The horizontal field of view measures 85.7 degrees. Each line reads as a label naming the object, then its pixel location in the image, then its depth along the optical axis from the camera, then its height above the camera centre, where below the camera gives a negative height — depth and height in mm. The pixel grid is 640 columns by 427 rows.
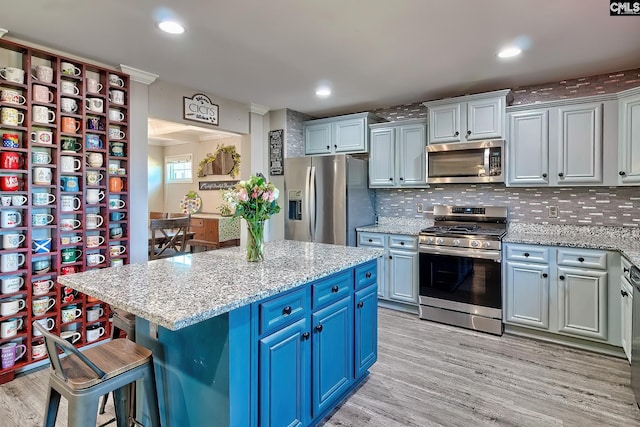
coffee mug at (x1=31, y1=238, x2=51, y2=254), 2567 -264
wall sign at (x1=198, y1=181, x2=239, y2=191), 6538 +494
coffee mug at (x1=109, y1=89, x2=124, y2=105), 2949 +982
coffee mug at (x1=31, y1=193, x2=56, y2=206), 2549 +90
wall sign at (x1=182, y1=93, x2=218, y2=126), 3580 +1085
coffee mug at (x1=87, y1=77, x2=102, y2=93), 2792 +1021
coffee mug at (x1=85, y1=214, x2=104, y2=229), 2840 -87
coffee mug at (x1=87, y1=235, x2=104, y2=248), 2857 -254
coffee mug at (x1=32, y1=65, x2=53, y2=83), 2545 +1018
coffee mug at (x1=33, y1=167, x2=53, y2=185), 2545 +259
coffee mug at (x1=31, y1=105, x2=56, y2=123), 2521 +717
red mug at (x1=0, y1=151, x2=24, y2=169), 2391 +354
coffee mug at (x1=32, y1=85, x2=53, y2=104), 2523 +865
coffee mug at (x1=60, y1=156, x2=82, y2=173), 2669 +365
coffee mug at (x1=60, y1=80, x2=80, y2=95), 2670 +961
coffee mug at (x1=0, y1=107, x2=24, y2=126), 2389 +659
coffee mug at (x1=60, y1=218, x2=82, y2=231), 2703 -106
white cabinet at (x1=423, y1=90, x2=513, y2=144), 3387 +953
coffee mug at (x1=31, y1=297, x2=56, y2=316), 2564 -713
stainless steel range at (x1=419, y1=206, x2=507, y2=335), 3240 -623
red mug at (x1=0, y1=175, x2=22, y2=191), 2391 +195
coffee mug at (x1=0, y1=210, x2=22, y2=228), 2414 -58
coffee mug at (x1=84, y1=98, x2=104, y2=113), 2796 +871
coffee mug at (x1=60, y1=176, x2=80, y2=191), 2700 +217
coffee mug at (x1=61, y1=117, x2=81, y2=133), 2679 +673
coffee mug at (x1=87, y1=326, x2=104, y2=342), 2863 -1031
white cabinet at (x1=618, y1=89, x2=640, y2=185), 2764 +577
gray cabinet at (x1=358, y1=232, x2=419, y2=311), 3766 -645
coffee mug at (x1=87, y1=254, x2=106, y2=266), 2850 -405
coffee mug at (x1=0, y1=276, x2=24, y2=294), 2430 -525
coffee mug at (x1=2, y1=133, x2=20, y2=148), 2402 +497
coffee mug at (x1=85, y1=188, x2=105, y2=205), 2822 +121
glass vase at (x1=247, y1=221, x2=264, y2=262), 2055 -194
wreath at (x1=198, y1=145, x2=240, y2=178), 6406 +1003
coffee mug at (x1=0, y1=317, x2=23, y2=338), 2418 -829
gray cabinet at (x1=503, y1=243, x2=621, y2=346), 2771 -704
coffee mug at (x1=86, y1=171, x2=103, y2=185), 2824 +275
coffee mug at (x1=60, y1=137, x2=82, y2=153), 2686 +518
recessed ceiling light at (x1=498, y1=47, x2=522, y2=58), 2670 +1244
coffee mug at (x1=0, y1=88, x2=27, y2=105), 2385 +802
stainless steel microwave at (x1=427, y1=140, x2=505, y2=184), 3445 +497
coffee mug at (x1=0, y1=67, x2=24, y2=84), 2395 +957
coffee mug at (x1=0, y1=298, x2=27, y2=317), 2426 -682
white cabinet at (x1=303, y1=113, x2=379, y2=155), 4316 +992
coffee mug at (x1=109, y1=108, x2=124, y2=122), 2945 +824
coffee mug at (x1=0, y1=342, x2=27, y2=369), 2404 -1011
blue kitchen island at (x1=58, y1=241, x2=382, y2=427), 1386 -572
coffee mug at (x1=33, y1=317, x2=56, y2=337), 2578 -862
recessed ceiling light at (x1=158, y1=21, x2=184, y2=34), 2260 +1229
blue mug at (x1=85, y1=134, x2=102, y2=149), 2811 +569
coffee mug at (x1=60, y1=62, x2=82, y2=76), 2664 +1109
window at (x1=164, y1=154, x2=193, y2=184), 7279 +907
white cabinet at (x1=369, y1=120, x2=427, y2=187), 3961 +658
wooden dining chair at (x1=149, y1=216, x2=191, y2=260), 3620 -351
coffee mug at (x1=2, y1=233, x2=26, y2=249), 2432 -212
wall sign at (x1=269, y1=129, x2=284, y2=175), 4531 +763
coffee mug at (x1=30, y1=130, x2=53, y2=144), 2535 +550
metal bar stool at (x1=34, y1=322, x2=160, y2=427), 1266 -650
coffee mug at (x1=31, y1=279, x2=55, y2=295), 2564 -570
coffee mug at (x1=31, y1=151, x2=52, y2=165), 2537 +395
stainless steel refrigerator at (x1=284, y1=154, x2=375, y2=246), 4035 +140
